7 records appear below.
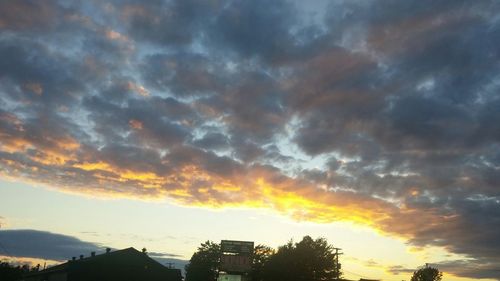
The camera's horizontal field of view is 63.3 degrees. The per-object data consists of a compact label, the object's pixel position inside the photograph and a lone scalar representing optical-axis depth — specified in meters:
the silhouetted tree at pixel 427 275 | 164.46
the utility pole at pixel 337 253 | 77.01
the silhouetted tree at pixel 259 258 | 97.22
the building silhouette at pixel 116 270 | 69.00
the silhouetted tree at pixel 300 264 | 87.38
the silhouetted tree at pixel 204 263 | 119.50
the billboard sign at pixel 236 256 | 81.00
